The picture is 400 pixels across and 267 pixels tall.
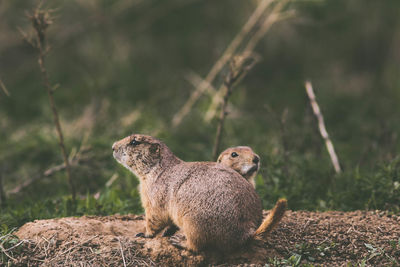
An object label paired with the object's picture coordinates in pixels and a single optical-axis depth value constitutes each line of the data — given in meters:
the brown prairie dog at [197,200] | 7.08
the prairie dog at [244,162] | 8.98
